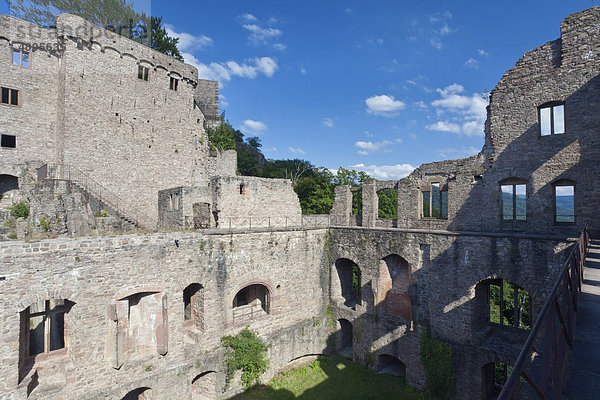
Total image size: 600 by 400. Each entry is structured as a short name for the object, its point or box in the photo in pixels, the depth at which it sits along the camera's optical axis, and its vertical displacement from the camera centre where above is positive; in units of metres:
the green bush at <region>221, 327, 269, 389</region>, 13.48 -6.32
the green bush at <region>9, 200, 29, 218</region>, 14.71 -0.28
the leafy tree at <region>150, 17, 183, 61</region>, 30.64 +15.17
